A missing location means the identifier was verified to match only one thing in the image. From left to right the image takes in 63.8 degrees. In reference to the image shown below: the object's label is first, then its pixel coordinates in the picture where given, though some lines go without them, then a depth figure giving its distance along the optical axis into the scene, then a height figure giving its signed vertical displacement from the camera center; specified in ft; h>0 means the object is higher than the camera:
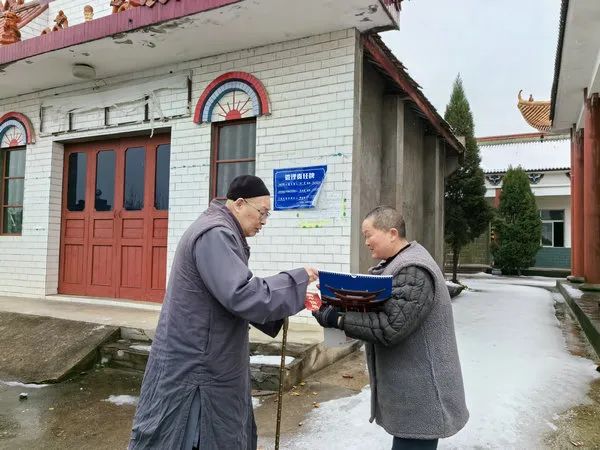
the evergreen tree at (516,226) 64.90 +2.24
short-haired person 6.75 -1.63
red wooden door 23.04 +0.75
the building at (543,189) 72.54 +8.52
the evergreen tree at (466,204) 43.80 +3.40
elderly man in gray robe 6.31 -1.40
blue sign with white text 18.34 +2.02
